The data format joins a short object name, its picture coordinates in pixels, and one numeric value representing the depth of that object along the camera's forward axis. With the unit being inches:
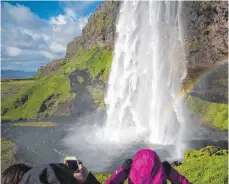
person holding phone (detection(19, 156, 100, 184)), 154.7
